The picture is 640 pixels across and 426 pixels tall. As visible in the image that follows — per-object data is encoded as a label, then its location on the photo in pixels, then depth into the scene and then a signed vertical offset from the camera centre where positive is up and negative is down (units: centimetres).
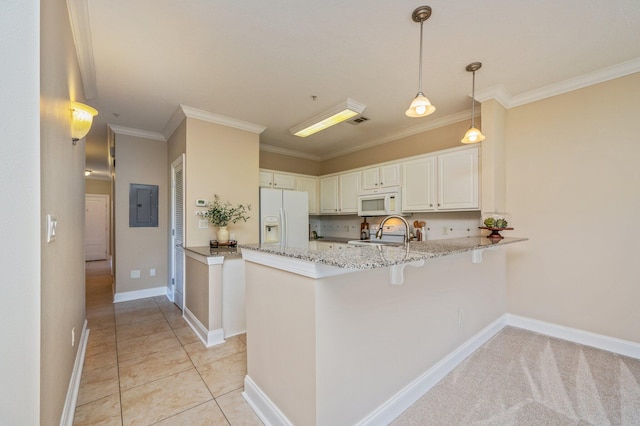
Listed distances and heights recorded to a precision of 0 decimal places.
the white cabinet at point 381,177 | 396 +58
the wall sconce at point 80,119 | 188 +71
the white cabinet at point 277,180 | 448 +59
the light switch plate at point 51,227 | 119 -6
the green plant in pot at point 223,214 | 333 +0
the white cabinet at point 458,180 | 314 +40
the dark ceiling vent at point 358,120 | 371 +134
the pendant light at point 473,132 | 245 +78
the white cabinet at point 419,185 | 354 +39
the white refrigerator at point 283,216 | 400 -4
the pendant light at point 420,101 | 182 +84
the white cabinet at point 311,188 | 507 +49
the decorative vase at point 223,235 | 333 -26
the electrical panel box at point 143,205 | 418 +15
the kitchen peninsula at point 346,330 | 135 -72
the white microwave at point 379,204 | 392 +15
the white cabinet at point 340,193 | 462 +37
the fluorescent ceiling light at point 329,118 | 319 +125
